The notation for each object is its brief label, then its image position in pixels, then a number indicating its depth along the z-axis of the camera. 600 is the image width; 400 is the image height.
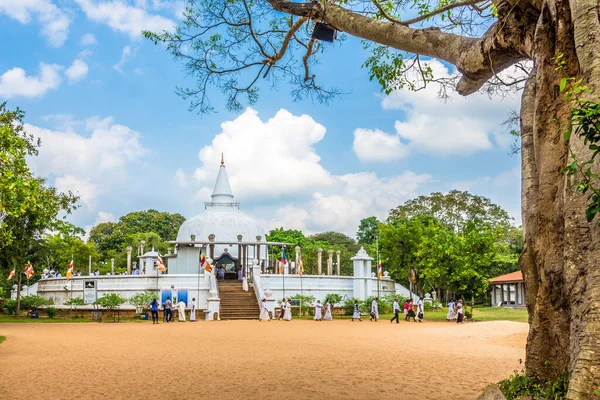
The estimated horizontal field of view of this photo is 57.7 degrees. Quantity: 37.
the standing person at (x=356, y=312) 28.61
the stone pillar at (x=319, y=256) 37.18
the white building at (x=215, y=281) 30.72
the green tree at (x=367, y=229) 62.38
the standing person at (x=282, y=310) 28.67
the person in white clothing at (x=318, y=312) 28.23
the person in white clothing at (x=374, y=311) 28.28
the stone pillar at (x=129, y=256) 36.73
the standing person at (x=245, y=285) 31.61
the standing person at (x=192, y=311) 27.48
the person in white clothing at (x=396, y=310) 26.05
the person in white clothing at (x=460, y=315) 26.09
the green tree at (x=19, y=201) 15.28
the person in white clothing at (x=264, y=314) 27.59
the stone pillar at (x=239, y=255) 37.06
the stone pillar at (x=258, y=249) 36.19
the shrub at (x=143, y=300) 29.76
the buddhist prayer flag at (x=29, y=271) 29.59
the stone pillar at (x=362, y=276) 33.47
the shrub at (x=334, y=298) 31.70
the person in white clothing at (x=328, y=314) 28.85
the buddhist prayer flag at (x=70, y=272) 30.65
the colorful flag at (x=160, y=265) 29.12
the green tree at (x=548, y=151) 4.73
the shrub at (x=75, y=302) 31.28
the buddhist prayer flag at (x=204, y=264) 28.69
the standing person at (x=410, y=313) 28.44
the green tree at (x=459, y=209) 50.31
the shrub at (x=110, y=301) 28.78
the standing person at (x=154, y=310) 25.44
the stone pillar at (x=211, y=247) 36.44
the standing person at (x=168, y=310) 26.86
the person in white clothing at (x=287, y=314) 28.28
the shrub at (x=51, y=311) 30.36
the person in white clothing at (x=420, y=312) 27.52
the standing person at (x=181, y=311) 27.13
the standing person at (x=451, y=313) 27.89
